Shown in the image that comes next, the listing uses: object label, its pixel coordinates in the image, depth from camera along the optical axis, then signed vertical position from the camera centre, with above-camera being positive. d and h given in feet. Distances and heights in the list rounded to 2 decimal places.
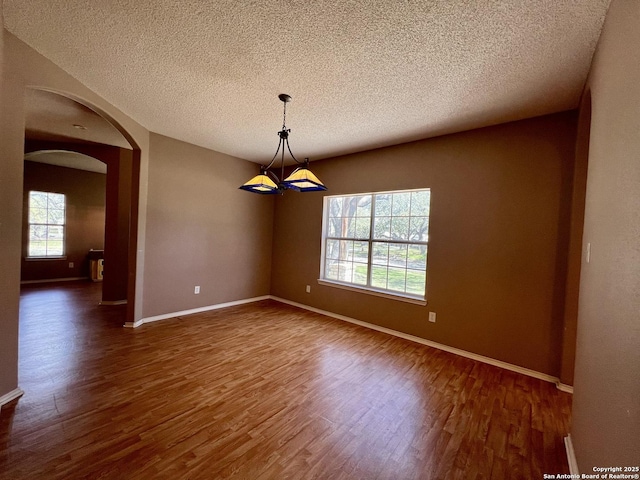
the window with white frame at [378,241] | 11.70 -0.14
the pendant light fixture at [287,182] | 7.57 +1.56
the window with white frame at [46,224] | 19.85 -0.21
